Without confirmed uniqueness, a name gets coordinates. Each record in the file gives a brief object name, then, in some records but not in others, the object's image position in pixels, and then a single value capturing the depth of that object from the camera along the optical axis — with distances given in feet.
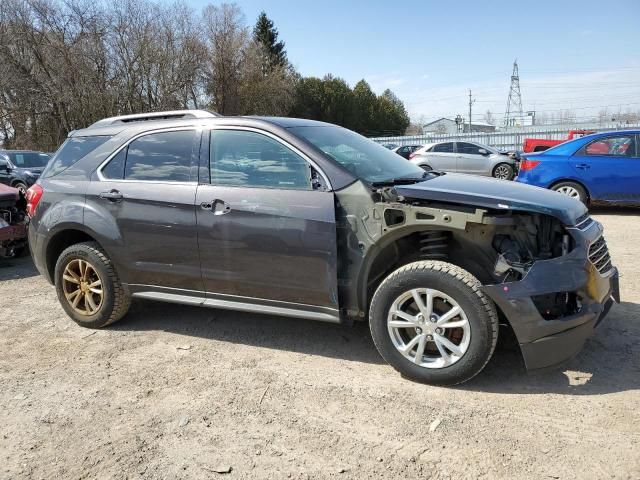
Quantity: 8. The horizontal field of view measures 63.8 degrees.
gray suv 10.35
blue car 29.32
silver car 57.72
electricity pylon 193.98
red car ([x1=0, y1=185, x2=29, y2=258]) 22.90
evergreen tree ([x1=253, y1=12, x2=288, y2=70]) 202.08
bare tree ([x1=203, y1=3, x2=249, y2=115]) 145.07
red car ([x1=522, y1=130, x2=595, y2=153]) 55.91
